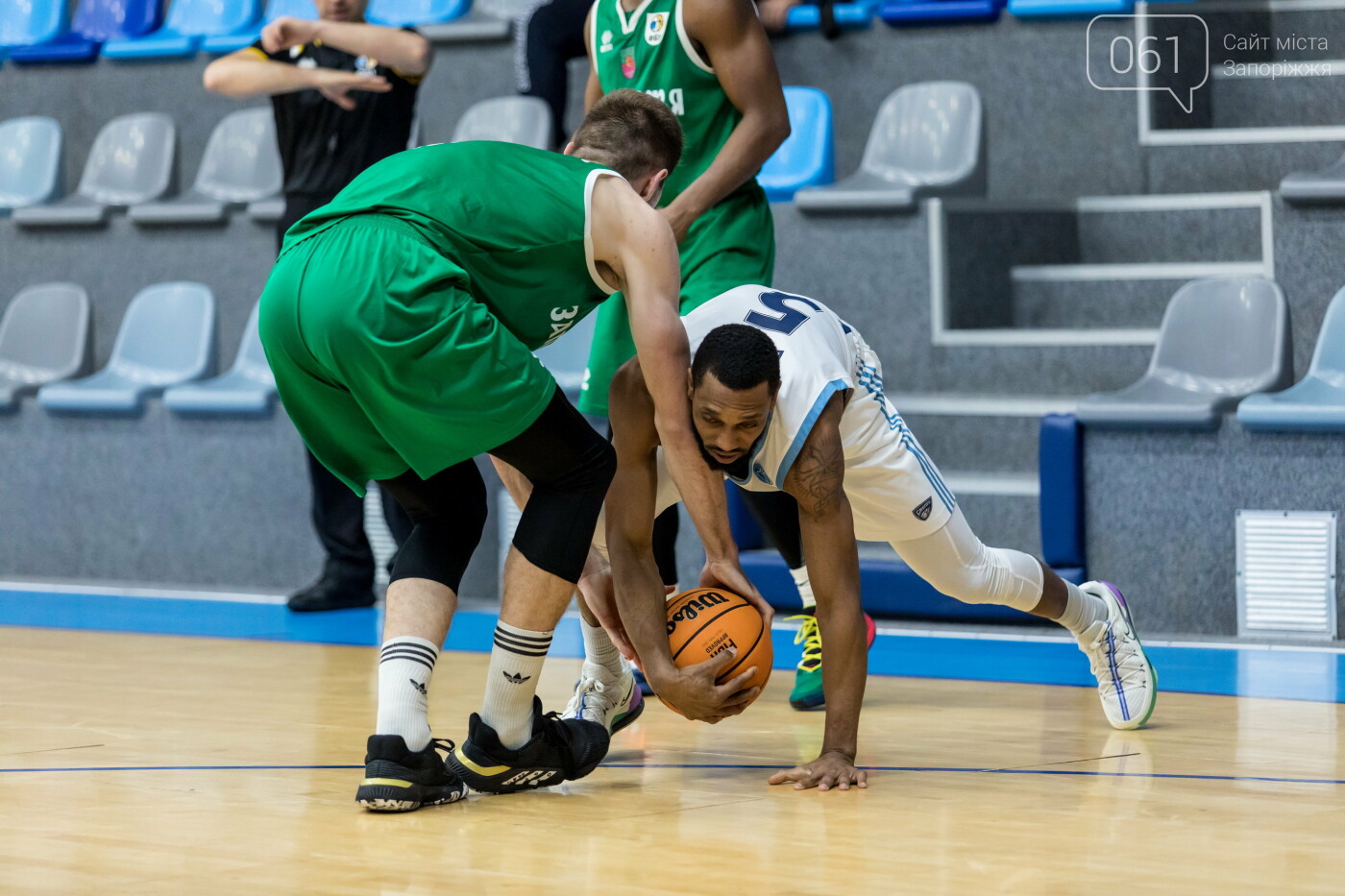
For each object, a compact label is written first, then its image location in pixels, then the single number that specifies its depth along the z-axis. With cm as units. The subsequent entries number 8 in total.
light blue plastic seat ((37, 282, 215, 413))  1316
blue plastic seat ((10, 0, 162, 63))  1635
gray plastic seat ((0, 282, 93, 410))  1404
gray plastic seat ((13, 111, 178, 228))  1457
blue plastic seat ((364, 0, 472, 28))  1519
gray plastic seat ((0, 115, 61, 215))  1536
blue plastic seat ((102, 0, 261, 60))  1585
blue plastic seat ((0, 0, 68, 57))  1684
